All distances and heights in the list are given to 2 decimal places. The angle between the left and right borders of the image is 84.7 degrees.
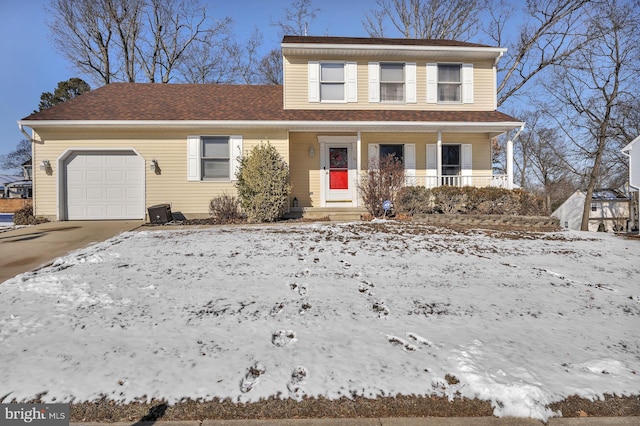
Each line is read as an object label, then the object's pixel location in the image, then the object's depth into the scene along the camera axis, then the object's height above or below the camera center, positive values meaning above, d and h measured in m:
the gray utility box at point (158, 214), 10.00 -0.18
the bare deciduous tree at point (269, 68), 26.58 +10.61
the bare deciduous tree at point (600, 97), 18.06 +6.21
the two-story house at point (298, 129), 11.03 +2.58
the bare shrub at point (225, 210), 10.66 -0.07
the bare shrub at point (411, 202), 10.25 +0.15
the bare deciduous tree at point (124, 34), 20.17 +10.56
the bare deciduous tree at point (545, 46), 18.70 +9.13
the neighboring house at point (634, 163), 10.37 +1.31
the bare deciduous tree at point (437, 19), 21.66 +11.82
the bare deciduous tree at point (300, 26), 22.72 +11.92
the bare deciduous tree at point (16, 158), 47.19 +6.82
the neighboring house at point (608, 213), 24.31 -0.45
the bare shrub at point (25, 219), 10.56 -0.33
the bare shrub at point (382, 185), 10.38 +0.66
